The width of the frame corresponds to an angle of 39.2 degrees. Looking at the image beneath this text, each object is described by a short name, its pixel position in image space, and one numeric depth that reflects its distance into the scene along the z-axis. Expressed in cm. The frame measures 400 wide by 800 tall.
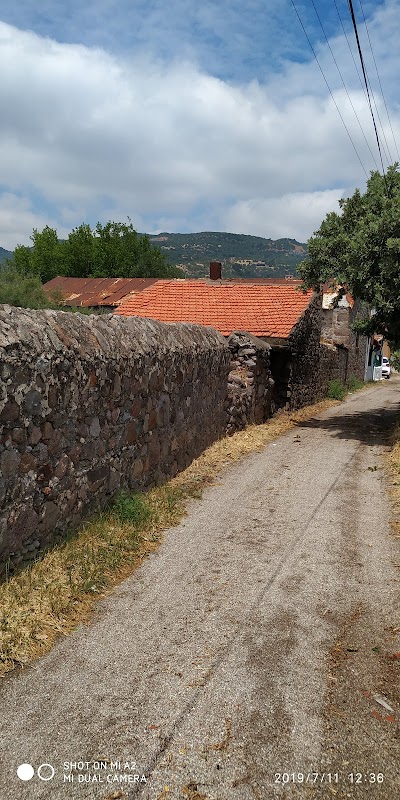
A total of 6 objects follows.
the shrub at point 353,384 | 2879
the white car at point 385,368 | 4415
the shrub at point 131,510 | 604
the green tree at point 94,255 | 5919
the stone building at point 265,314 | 1571
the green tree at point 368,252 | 1257
